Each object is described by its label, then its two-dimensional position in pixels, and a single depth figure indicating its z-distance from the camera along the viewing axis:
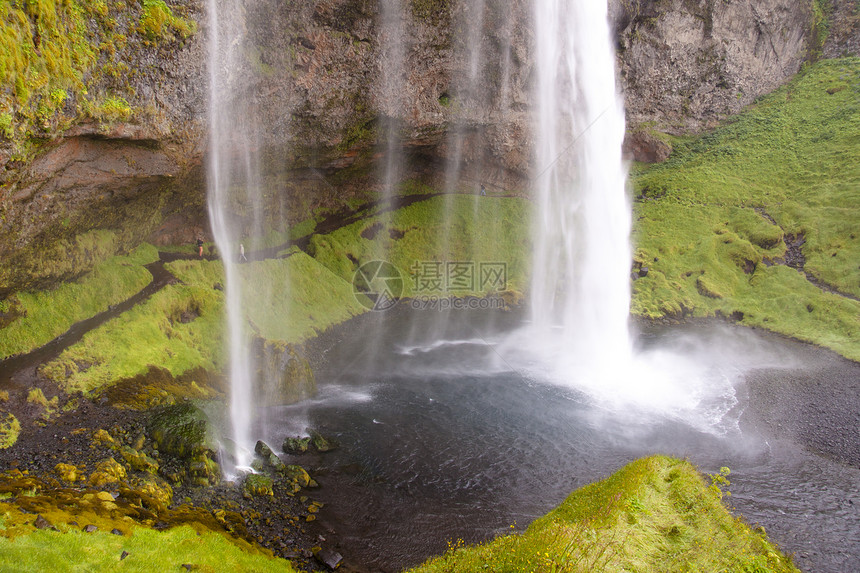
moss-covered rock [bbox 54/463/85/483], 14.16
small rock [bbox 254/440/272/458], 19.13
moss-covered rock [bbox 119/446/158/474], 16.20
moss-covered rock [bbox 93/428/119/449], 16.69
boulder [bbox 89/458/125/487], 14.31
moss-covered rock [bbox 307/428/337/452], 20.22
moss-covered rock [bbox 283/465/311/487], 17.89
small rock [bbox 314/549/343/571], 14.13
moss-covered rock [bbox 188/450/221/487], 16.64
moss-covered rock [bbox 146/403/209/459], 17.52
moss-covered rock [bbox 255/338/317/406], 24.31
